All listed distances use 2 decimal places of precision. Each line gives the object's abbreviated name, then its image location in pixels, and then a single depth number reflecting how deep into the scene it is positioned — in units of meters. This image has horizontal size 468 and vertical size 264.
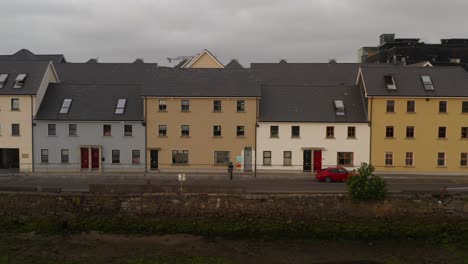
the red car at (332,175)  35.25
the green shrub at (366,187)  27.00
